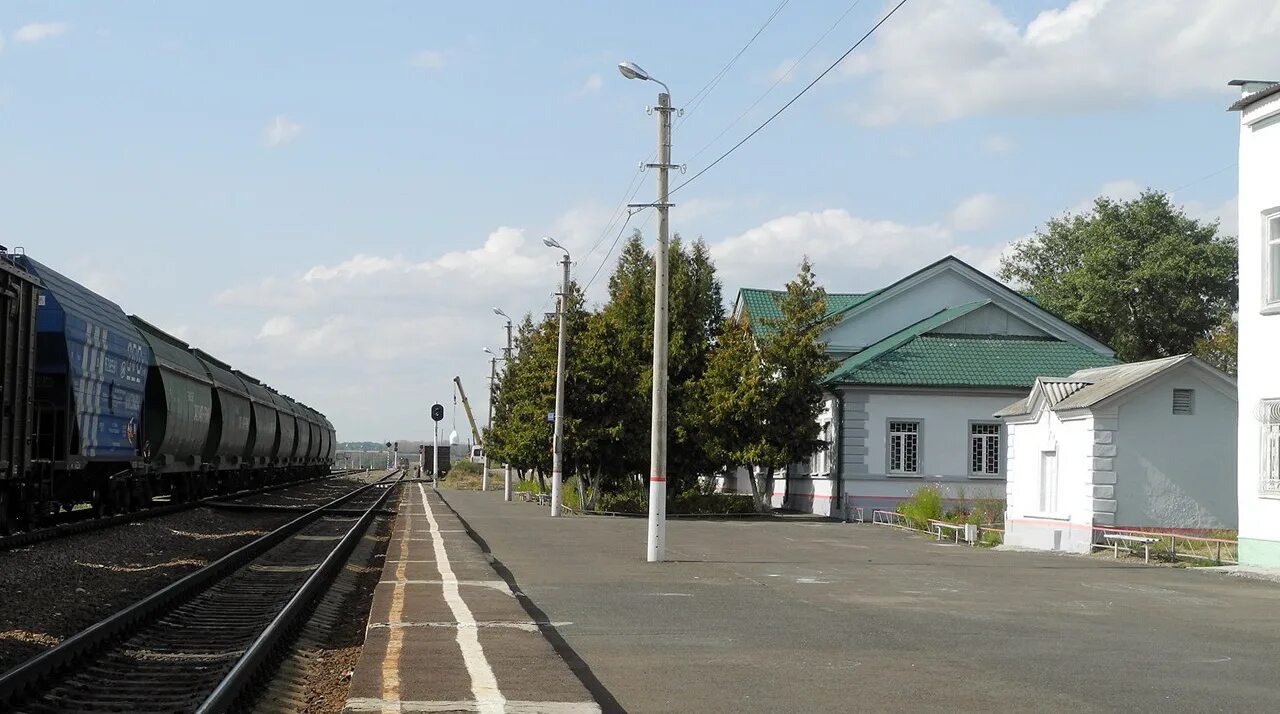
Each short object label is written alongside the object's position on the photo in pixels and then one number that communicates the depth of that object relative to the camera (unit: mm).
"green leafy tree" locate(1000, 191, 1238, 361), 66938
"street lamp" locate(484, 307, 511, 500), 54375
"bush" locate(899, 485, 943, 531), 33656
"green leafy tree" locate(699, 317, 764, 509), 39531
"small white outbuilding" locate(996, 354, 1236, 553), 25562
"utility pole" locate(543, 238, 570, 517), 37844
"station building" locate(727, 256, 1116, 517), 41031
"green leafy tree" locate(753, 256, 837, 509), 39938
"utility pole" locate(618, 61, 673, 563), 21734
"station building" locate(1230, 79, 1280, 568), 21516
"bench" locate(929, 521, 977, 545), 29359
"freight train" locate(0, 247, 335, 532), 21344
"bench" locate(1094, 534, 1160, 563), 23312
